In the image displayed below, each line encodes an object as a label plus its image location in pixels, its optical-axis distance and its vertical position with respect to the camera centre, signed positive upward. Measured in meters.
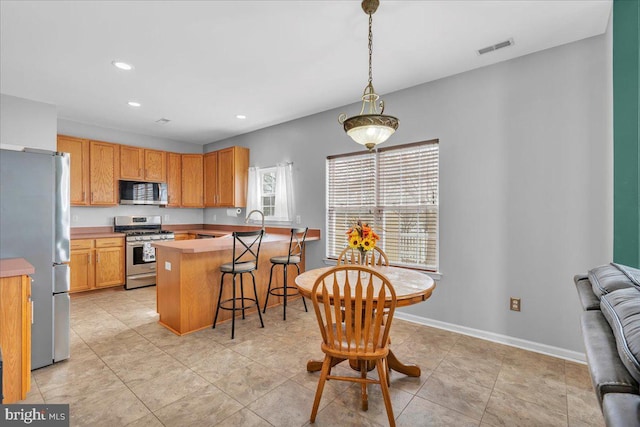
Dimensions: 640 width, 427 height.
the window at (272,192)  4.70 +0.34
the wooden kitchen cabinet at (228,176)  5.29 +0.65
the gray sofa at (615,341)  0.62 -0.34
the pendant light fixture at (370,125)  2.00 +0.58
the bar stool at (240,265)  3.10 -0.55
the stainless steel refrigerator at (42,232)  2.24 -0.14
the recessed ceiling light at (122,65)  2.90 +1.41
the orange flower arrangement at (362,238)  2.26 -0.18
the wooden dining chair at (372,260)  2.71 -0.44
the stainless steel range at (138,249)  4.87 -0.58
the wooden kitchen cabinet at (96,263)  4.42 -0.75
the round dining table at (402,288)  1.85 -0.48
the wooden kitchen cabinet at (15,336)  1.95 -0.80
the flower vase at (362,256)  2.32 -0.32
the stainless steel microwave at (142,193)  5.11 +0.35
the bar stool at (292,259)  3.64 -0.55
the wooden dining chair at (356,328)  1.70 -0.66
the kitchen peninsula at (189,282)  3.10 -0.72
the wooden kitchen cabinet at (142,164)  5.12 +0.84
